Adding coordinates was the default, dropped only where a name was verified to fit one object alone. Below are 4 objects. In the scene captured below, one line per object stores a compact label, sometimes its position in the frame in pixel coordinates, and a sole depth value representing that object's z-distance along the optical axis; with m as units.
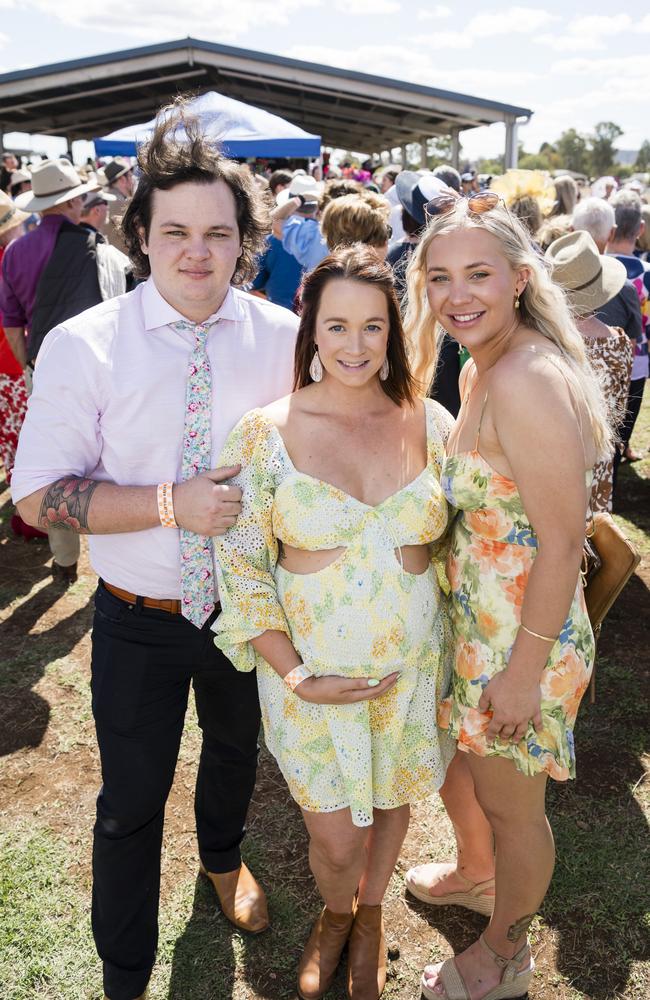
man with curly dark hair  1.73
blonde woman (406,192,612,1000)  1.66
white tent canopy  8.76
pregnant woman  1.79
